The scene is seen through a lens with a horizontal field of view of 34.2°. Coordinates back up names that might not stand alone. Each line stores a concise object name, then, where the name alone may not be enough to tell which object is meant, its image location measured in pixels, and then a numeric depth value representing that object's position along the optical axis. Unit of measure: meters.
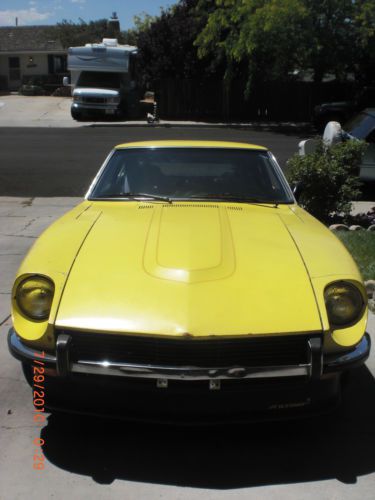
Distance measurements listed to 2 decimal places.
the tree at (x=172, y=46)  26.31
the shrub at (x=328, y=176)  7.54
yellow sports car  2.79
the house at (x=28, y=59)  43.53
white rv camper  25.08
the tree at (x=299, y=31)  19.15
